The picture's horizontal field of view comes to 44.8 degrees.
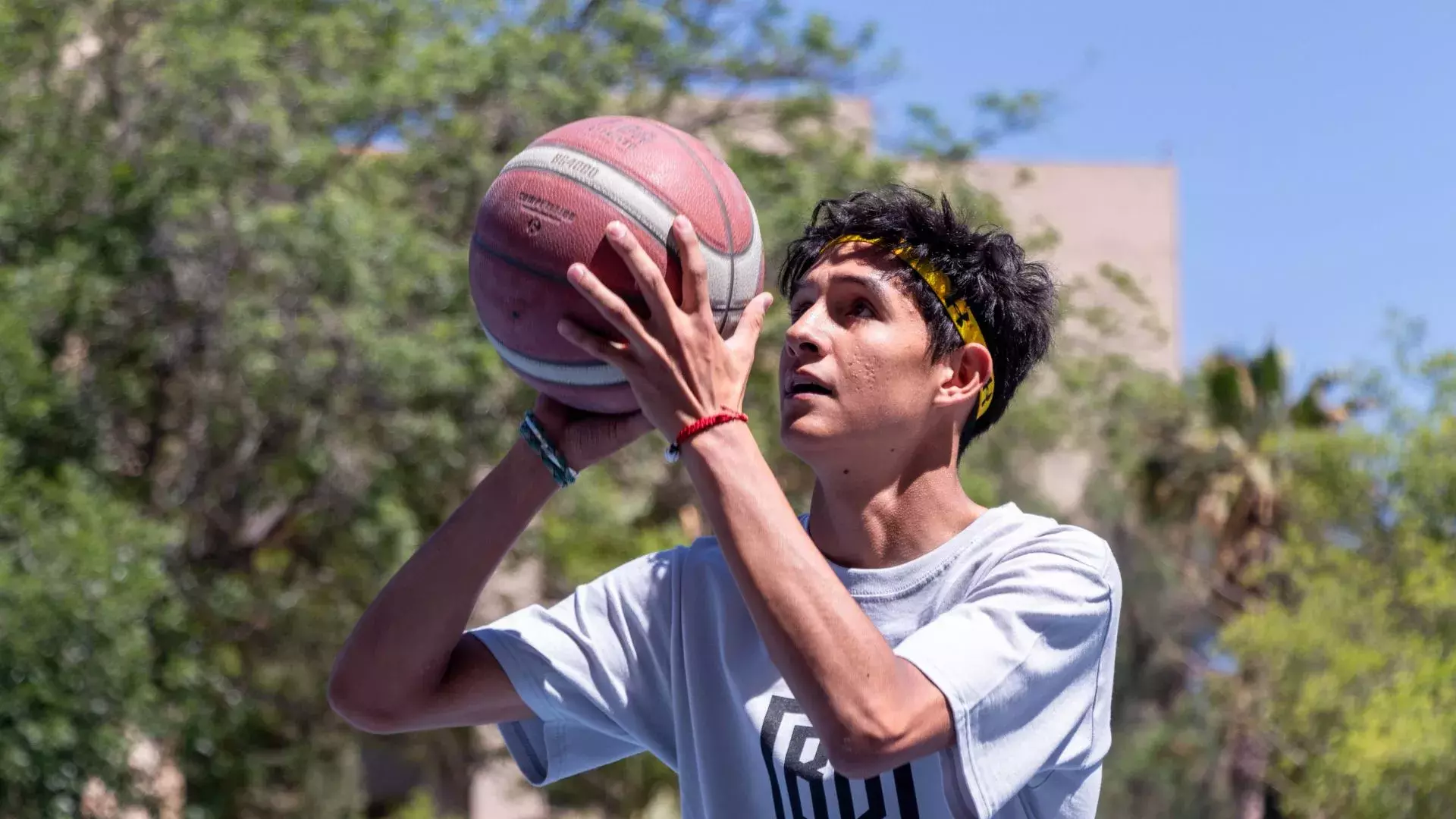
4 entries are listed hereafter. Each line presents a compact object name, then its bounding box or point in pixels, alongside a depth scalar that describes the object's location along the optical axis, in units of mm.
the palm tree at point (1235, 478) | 24891
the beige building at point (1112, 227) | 30609
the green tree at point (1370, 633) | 14539
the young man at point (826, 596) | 2617
